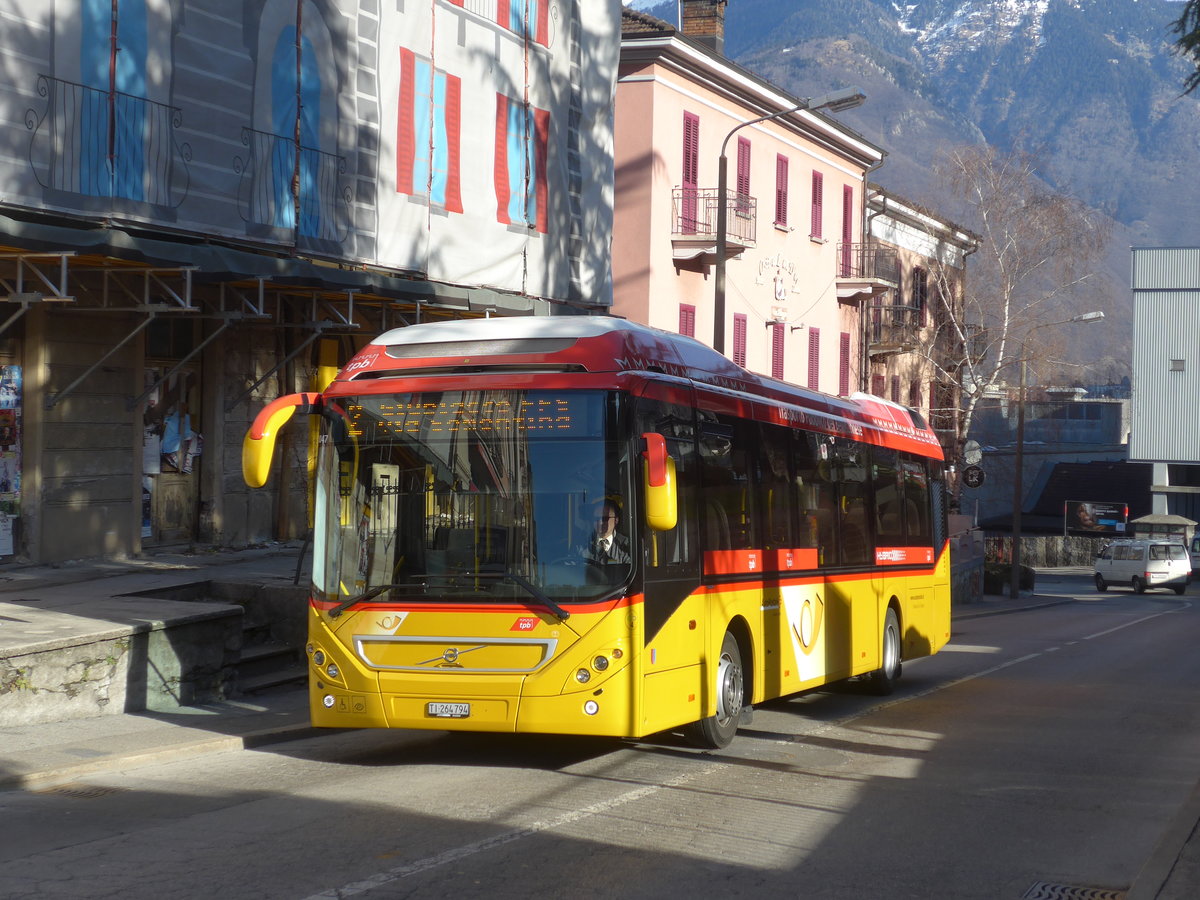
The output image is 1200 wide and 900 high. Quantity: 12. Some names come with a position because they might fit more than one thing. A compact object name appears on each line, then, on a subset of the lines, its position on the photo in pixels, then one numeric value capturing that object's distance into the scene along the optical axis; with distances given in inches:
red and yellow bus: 410.9
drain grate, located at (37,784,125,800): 389.4
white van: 2063.2
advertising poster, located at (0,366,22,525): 641.0
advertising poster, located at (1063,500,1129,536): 2816.7
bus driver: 413.7
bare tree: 2032.5
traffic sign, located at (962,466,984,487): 1744.6
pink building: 1280.8
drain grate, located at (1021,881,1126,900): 302.4
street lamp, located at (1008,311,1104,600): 1749.5
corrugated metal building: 2684.5
